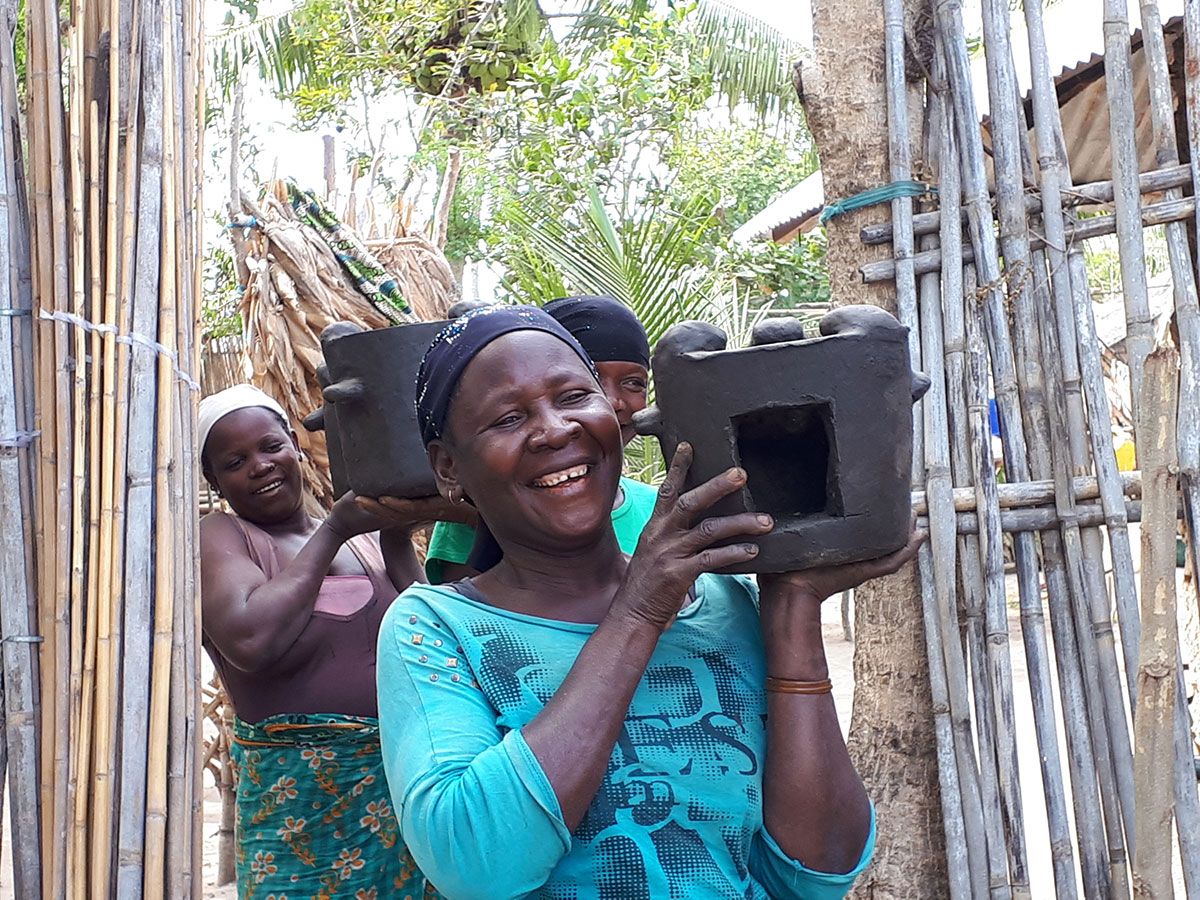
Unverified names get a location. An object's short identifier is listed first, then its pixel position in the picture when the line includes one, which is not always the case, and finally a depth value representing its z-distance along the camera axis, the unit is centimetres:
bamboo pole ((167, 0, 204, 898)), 203
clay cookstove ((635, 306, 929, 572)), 132
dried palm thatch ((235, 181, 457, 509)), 369
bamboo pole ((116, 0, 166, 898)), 197
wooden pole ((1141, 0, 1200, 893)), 251
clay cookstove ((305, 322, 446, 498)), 193
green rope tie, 276
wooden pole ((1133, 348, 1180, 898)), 158
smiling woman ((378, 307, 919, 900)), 122
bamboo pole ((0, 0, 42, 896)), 200
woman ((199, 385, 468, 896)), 243
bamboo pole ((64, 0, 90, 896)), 197
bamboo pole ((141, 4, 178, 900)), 199
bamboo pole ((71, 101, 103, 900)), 196
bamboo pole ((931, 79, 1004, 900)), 265
